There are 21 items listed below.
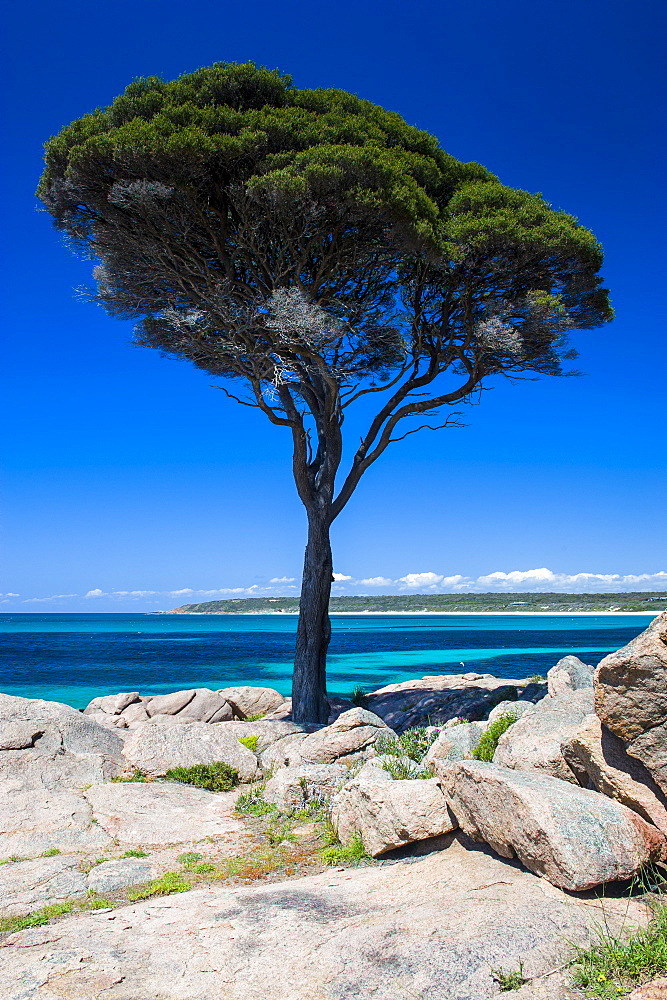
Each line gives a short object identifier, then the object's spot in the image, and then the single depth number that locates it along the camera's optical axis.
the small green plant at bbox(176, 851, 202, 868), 6.03
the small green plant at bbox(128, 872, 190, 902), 5.23
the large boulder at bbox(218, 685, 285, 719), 14.98
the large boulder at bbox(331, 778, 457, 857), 5.48
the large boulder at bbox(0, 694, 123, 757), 8.66
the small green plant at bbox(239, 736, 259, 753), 9.57
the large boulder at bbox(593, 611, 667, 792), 4.39
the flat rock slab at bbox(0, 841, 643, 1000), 3.56
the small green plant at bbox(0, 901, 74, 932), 4.71
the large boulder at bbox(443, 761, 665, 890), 4.20
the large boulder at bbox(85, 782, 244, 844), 6.73
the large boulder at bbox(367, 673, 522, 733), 13.31
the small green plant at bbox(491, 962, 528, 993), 3.43
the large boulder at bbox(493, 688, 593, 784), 5.54
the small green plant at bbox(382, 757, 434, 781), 6.64
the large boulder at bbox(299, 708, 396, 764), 8.17
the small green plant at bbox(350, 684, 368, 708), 15.22
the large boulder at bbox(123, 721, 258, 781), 8.69
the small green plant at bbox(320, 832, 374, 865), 5.81
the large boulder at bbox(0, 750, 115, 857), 6.57
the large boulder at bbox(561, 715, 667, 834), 4.60
